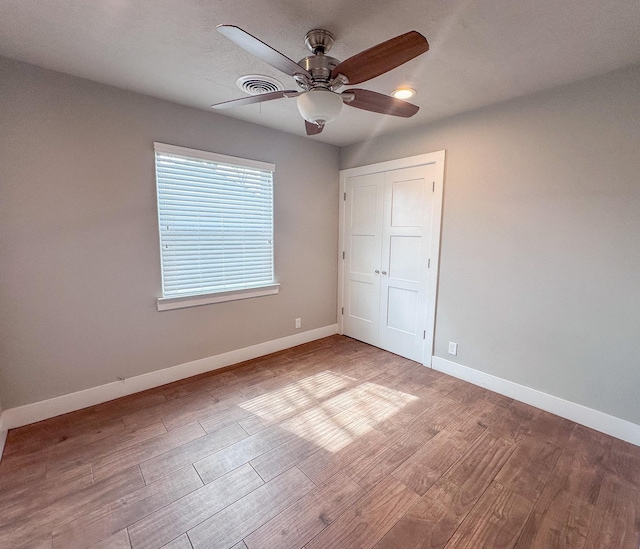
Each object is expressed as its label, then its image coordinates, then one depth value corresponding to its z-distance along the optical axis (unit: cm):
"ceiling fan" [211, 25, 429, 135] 121
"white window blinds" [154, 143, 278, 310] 263
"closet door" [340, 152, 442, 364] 309
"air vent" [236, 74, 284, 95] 208
